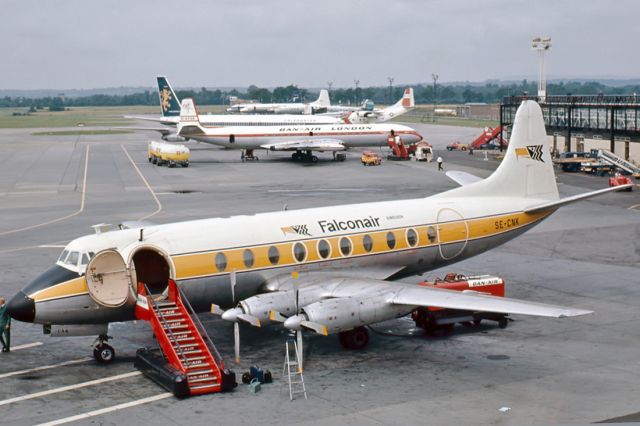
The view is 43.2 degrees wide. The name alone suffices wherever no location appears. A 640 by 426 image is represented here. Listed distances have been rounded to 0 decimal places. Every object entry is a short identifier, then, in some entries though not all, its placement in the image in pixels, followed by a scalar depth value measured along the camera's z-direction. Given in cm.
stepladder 2322
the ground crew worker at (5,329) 2716
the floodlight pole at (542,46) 10212
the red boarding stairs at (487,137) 10718
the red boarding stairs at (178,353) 2342
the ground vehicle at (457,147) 10979
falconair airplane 2523
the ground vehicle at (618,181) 6469
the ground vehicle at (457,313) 2890
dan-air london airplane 9450
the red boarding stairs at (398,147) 9612
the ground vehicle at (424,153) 9544
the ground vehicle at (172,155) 9238
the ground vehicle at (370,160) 9075
